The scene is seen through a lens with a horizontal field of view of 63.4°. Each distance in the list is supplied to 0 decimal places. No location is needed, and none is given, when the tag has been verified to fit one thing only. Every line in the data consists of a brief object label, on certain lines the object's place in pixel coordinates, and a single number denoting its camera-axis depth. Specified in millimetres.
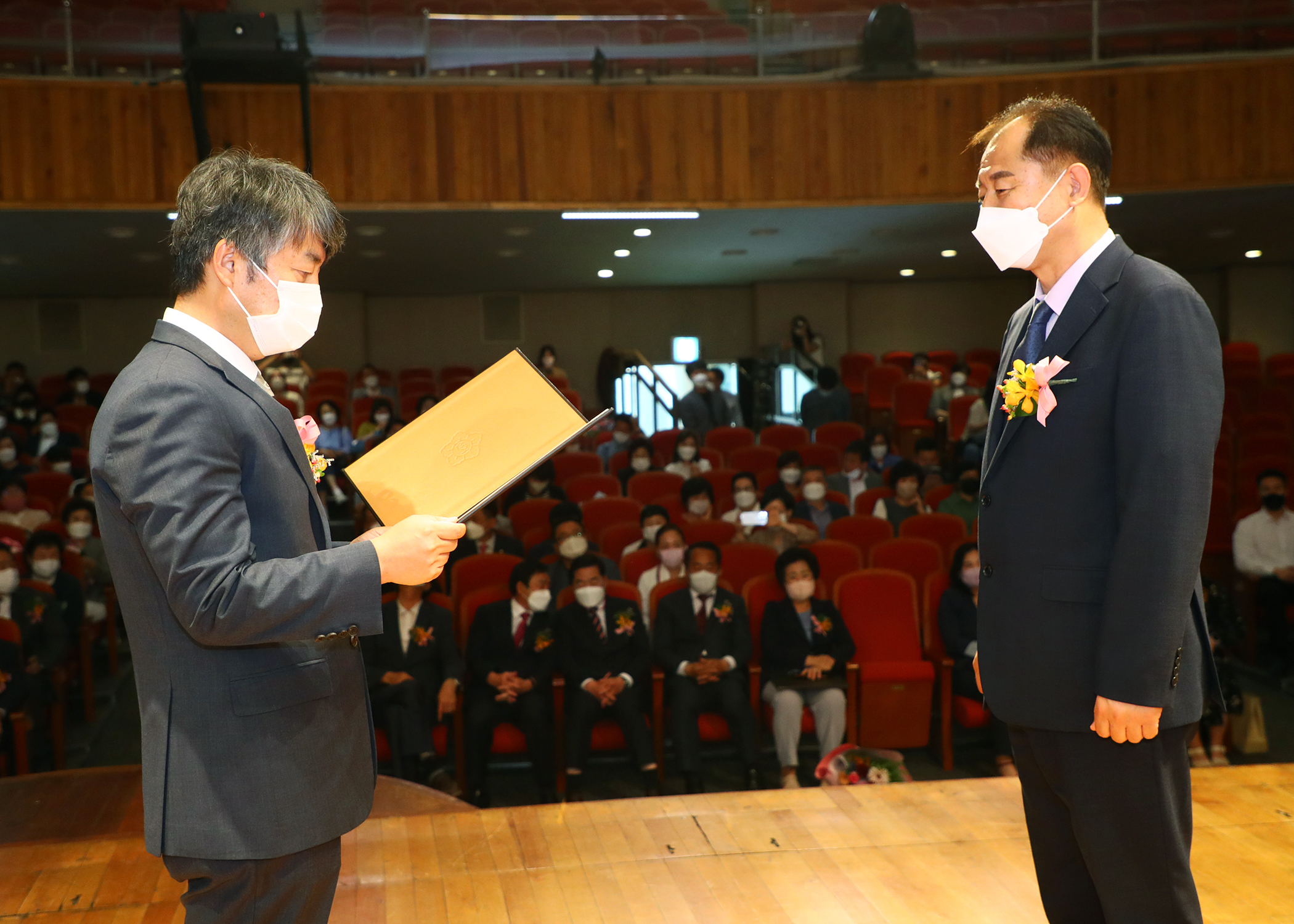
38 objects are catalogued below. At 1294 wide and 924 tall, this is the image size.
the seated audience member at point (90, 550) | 5844
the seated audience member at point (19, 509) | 6668
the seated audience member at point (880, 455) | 8398
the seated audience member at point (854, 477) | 7664
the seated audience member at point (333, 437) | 8492
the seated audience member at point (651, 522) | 6105
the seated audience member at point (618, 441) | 9102
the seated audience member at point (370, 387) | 11023
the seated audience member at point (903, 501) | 6949
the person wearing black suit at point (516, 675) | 4492
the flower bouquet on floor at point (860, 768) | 4043
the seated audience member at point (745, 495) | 6895
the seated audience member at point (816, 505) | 6910
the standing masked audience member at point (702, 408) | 10203
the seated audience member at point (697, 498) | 6641
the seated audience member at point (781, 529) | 6332
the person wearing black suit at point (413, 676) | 4469
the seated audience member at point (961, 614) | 4789
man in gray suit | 1248
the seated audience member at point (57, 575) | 5156
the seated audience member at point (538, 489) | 7297
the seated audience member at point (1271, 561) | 5930
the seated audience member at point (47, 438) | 8891
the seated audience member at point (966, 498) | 6820
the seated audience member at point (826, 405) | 10102
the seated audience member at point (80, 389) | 10867
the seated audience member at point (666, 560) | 5445
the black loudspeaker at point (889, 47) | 7578
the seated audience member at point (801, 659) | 4547
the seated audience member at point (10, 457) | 7781
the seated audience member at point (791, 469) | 7527
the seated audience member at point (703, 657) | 4512
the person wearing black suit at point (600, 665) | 4504
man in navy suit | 1469
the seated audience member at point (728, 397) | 10406
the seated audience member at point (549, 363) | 11066
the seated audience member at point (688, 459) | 8016
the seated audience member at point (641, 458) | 8422
